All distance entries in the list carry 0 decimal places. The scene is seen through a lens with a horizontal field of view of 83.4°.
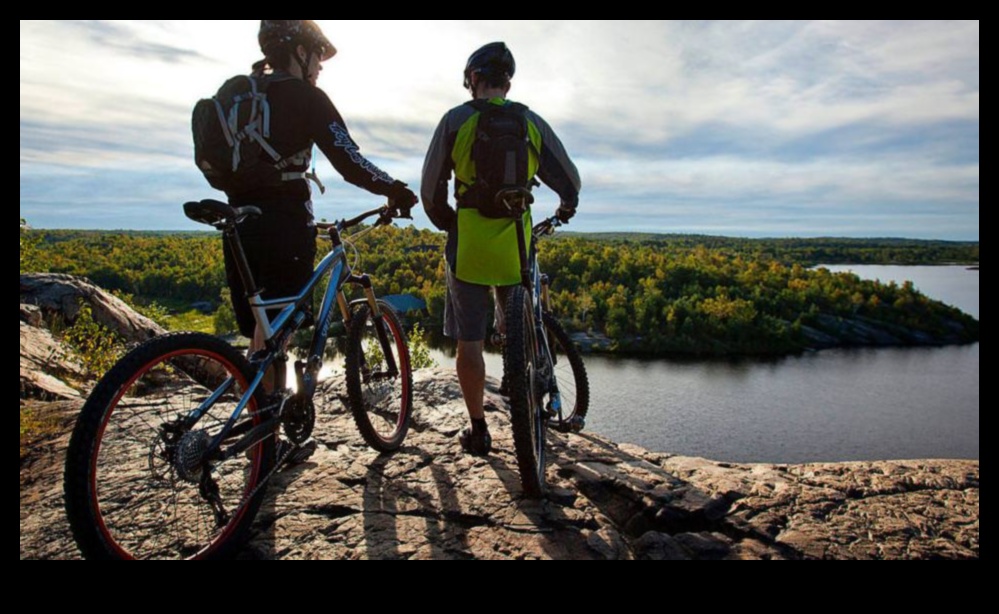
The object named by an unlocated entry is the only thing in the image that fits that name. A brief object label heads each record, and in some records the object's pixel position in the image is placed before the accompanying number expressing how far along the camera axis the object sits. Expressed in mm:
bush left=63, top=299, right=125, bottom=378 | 6386
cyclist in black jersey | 2957
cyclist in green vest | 3404
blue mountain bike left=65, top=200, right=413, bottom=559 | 2061
